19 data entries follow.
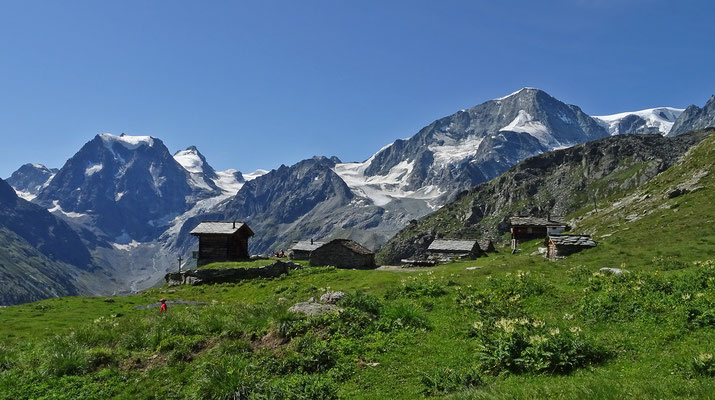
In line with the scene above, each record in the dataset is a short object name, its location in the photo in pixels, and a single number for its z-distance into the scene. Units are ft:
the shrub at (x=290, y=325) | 57.11
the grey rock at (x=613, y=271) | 78.63
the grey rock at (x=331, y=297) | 70.32
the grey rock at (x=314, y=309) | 62.18
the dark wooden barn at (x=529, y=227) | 347.15
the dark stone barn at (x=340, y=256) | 262.67
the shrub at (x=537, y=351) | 39.22
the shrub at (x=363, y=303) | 62.58
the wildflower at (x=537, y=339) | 40.86
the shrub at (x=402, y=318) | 56.65
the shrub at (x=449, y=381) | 37.81
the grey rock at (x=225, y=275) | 180.75
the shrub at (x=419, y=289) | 78.12
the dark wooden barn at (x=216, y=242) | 257.75
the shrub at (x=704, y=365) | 33.55
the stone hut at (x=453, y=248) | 333.62
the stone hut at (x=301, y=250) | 426.92
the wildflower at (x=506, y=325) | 44.55
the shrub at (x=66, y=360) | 54.03
